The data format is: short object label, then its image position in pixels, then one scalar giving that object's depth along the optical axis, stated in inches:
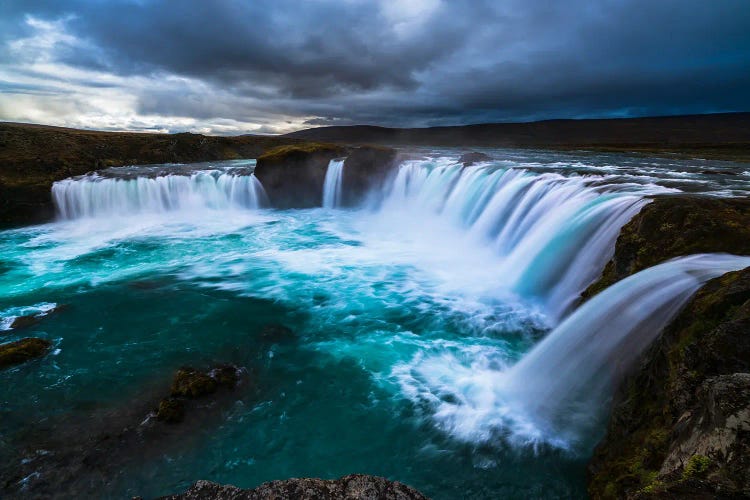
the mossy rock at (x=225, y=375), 299.6
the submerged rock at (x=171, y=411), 259.6
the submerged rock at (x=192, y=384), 281.7
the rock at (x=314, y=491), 112.9
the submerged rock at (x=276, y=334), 380.0
